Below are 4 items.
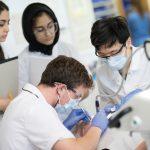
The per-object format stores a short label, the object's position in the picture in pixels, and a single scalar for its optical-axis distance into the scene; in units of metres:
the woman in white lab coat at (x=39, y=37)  4.29
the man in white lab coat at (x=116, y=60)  3.99
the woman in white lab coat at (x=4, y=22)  4.21
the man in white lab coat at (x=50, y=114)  3.58
